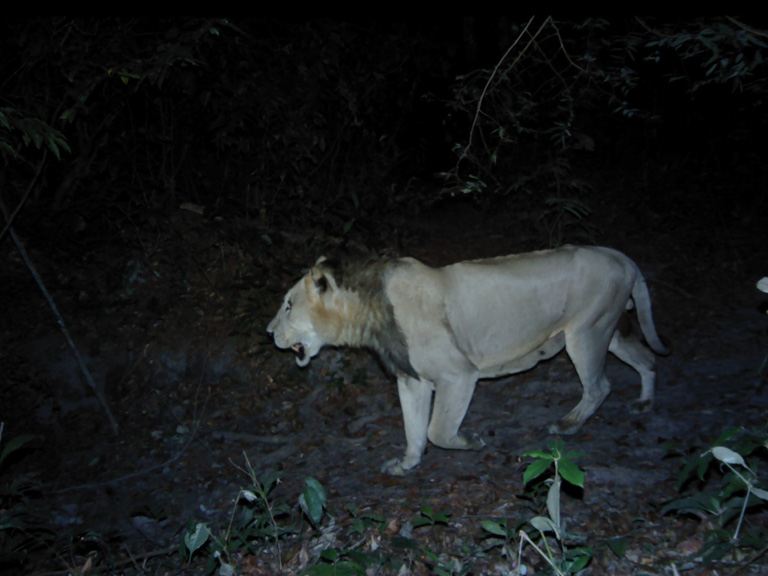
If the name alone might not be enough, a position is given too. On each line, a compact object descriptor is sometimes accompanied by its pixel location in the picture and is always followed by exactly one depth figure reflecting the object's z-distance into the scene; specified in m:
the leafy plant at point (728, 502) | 2.60
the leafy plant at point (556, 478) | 2.18
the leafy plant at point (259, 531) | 2.95
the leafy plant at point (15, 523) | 3.27
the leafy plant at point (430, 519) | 3.28
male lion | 4.43
